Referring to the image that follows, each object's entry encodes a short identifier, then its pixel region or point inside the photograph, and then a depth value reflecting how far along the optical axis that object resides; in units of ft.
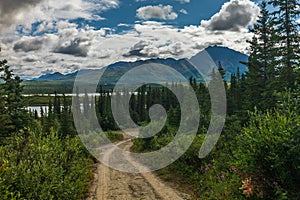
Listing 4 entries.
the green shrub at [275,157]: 19.43
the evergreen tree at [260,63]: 91.97
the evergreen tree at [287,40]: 77.00
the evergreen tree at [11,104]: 84.28
